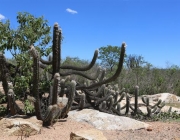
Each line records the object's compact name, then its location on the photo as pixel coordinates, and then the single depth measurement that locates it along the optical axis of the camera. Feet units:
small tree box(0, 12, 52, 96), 17.96
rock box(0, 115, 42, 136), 13.85
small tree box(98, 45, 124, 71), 67.69
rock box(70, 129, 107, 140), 12.44
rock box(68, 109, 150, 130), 17.04
